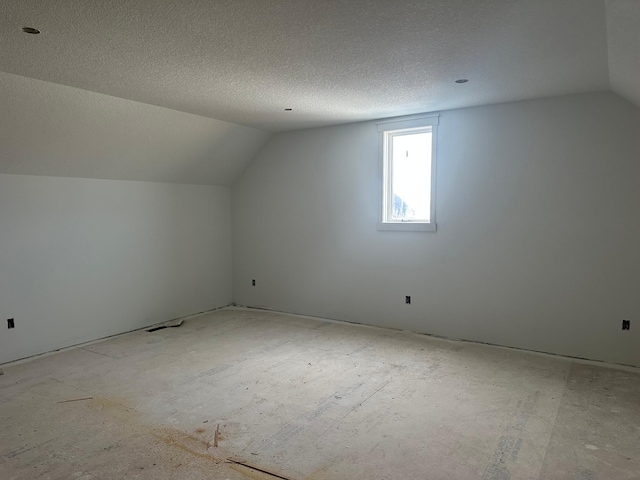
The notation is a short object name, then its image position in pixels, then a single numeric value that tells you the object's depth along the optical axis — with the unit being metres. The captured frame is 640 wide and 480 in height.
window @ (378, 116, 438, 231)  4.55
